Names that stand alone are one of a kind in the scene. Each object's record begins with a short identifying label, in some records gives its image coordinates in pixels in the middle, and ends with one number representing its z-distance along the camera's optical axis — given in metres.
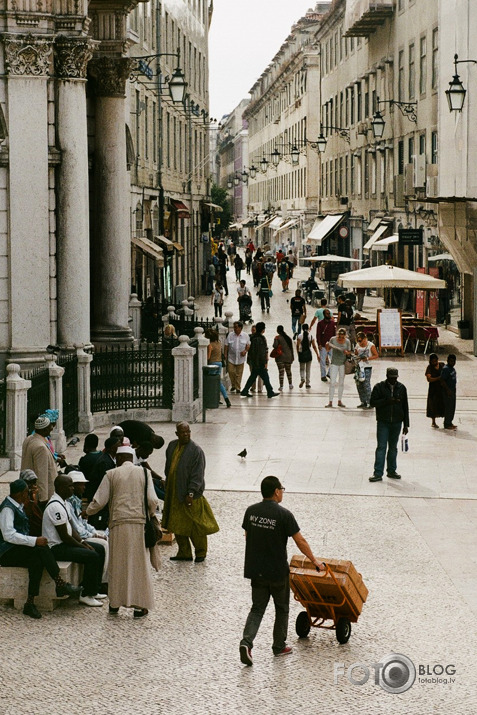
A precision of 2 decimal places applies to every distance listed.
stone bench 11.68
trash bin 23.27
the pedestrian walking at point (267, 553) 10.12
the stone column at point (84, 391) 21.26
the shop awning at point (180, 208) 48.60
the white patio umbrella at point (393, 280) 34.97
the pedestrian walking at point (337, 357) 24.75
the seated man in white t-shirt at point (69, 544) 11.54
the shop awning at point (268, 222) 109.74
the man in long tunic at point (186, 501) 13.18
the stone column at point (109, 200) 25.62
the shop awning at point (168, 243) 43.09
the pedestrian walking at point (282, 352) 26.75
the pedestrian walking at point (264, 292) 47.62
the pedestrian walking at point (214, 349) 25.25
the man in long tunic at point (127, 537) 11.33
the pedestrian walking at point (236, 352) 26.25
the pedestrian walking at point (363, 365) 24.20
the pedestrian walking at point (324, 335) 28.62
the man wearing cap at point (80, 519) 12.00
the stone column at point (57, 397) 19.52
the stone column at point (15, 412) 17.89
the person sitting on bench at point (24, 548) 11.40
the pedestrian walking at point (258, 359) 25.75
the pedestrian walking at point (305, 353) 27.05
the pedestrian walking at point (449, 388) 21.98
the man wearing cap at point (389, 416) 17.77
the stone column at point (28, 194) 21.08
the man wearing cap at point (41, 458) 13.91
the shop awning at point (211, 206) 65.03
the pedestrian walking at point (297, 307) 35.56
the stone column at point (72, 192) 21.55
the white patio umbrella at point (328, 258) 49.24
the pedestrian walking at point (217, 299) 43.75
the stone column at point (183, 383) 22.47
